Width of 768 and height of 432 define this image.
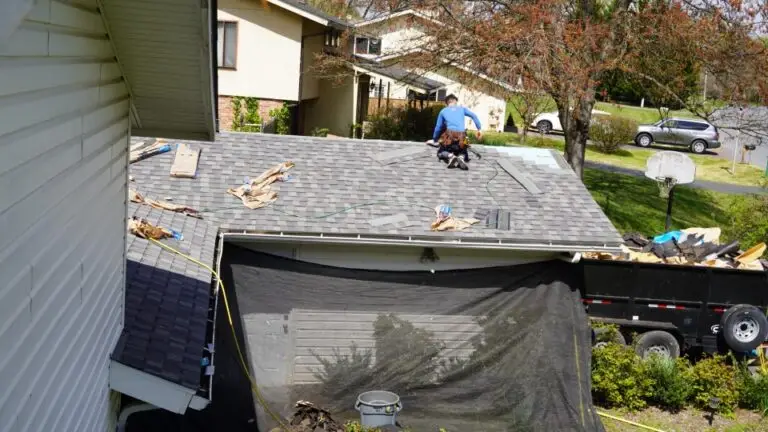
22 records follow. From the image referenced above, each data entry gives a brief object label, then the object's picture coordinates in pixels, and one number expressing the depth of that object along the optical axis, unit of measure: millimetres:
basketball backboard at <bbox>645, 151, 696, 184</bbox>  19328
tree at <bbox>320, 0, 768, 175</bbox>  19078
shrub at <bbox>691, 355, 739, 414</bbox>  13305
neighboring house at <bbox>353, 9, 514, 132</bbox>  21938
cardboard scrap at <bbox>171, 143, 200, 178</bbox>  13008
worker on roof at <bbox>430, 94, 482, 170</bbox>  14344
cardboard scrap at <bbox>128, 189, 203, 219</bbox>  11758
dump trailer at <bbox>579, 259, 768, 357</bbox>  13773
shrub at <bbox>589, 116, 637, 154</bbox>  36969
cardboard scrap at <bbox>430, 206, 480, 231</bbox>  12570
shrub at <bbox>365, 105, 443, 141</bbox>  31406
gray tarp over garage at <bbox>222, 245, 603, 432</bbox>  11938
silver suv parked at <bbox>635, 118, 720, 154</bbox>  40281
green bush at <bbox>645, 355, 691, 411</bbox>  13234
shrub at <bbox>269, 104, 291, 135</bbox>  28250
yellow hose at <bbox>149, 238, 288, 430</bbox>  11359
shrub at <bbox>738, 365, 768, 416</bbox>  13320
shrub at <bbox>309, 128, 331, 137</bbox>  30528
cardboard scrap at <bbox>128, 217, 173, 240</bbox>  9805
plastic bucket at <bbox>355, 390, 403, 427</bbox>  11219
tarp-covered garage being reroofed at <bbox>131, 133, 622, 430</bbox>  11930
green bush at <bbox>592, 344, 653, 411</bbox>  13133
